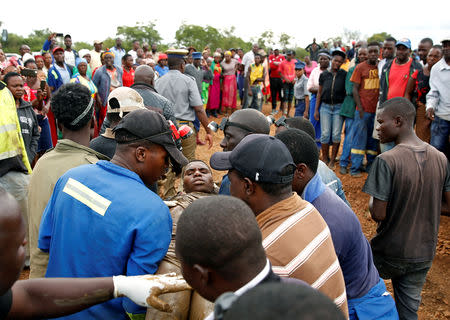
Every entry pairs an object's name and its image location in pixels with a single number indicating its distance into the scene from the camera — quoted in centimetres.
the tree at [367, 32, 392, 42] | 3303
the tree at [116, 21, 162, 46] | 3419
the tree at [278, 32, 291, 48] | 3156
